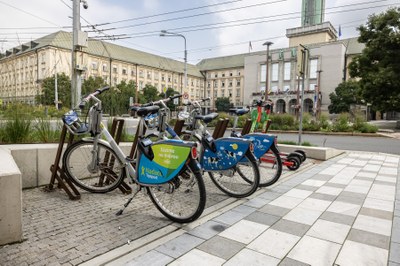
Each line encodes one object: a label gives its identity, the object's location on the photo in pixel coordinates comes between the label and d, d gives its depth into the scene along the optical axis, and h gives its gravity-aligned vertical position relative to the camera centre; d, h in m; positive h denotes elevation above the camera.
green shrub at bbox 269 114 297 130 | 19.61 -0.37
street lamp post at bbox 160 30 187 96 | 20.78 +6.13
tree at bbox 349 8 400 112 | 20.50 +4.72
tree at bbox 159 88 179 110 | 61.48 +5.10
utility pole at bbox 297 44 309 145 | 7.92 +1.71
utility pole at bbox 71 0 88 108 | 6.73 +1.91
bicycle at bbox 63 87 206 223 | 2.87 -0.63
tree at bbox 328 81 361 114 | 50.44 +4.06
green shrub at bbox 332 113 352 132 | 17.57 -0.38
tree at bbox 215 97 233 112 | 79.06 +3.97
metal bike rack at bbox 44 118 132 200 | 3.73 -0.97
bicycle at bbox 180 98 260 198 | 3.82 -0.62
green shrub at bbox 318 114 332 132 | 18.33 -0.35
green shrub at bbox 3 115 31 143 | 4.52 -0.33
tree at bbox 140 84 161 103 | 56.53 +4.50
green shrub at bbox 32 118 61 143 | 4.91 -0.38
